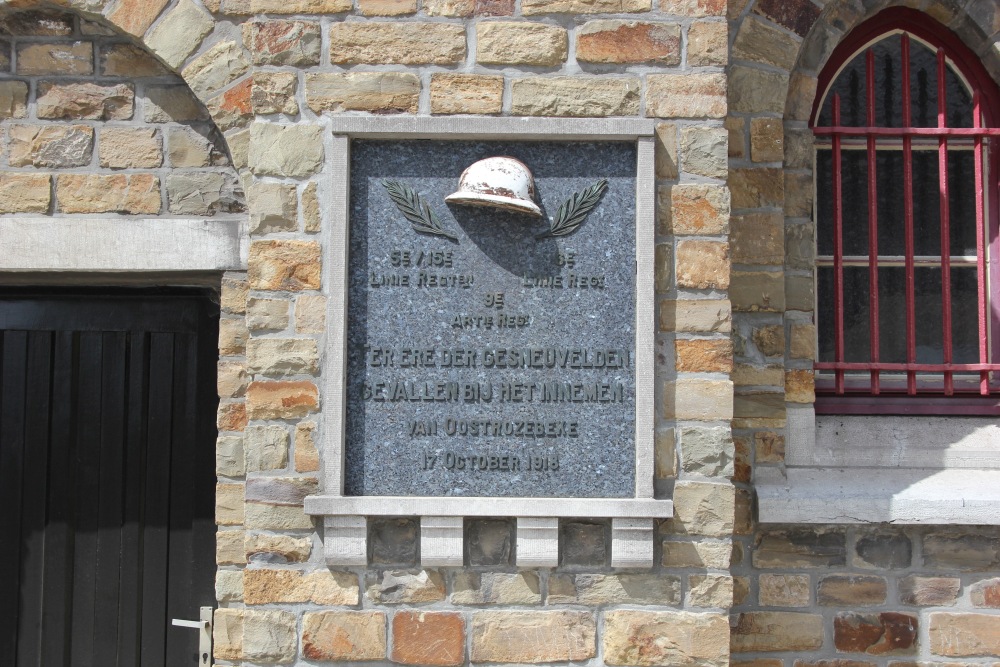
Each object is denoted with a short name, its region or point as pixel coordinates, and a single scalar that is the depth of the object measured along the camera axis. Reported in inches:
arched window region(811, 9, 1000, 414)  138.9
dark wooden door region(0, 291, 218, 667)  136.2
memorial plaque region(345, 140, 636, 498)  109.2
